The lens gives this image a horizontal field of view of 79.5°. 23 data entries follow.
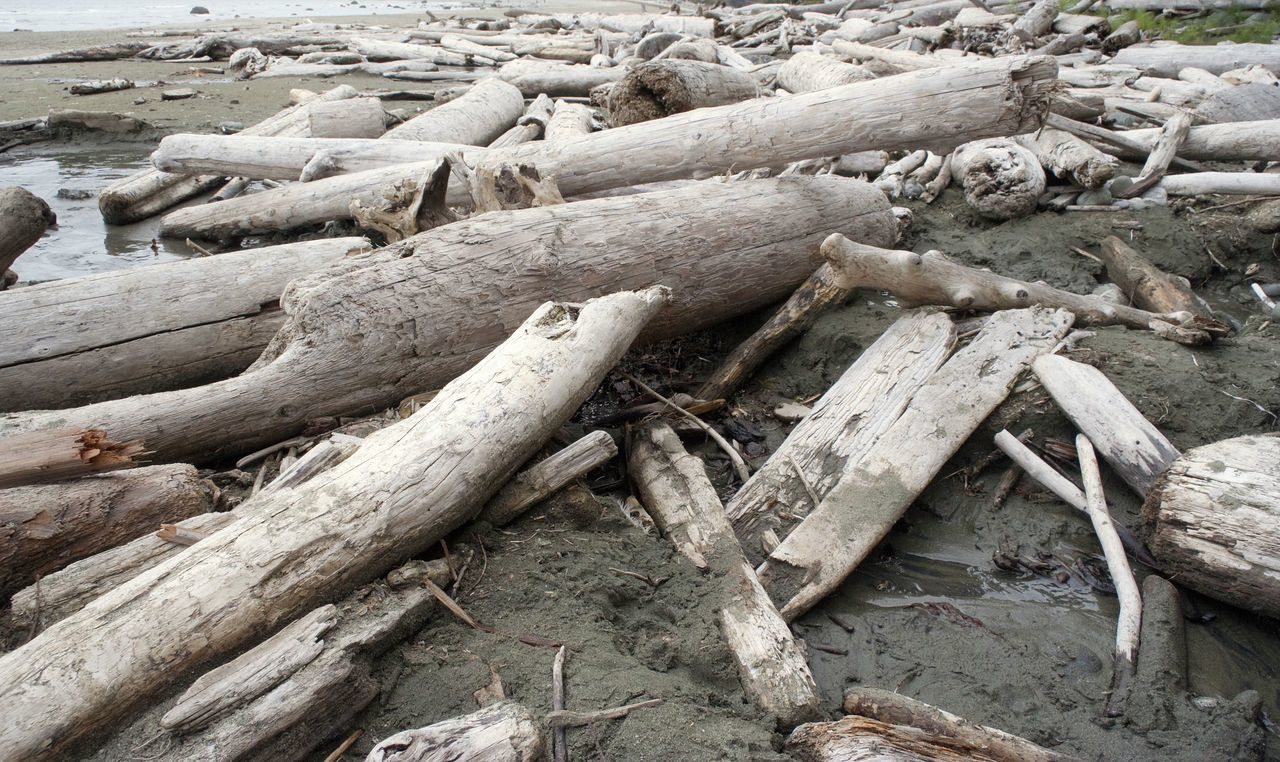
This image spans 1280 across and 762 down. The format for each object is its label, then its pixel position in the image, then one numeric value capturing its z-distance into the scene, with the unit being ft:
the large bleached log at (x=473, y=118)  27.27
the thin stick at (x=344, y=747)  7.23
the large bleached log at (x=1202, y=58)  28.55
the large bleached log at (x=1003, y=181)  20.06
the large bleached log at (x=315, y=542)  6.77
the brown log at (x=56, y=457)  9.18
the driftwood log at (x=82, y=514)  8.75
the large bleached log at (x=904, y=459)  10.45
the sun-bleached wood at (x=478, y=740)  6.39
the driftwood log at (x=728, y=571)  8.45
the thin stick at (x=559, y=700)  7.25
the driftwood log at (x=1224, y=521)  9.30
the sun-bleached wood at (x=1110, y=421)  11.14
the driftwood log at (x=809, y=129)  15.98
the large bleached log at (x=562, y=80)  38.04
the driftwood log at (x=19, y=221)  15.11
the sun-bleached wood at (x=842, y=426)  11.60
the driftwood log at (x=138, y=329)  13.11
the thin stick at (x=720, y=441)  13.15
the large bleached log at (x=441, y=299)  11.98
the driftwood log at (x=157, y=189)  24.04
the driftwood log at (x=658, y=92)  22.68
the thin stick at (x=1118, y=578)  9.14
